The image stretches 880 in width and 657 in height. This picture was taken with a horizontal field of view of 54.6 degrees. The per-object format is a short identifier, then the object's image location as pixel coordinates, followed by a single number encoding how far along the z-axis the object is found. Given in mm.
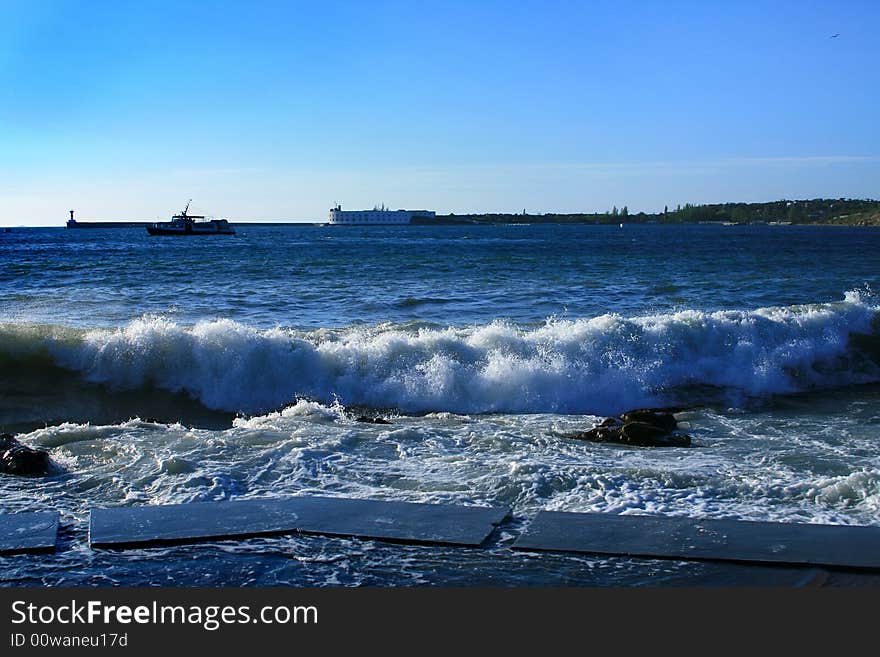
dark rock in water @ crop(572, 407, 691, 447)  9328
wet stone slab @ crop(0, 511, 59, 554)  5836
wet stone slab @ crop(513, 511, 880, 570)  5621
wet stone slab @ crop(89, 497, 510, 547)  6082
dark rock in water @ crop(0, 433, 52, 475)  7965
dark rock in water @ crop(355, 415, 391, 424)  10478
